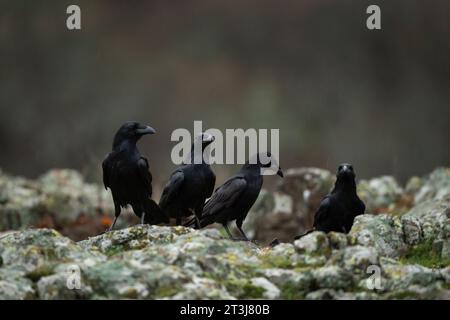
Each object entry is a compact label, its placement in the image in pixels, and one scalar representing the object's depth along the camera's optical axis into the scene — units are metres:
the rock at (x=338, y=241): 10.47
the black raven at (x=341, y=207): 13.61
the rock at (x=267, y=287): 9.93
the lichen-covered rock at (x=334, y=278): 9.93
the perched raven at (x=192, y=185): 14.29
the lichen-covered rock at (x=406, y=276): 9.99
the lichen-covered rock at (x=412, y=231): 12.56
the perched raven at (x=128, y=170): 13.86
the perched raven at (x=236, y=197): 14.43
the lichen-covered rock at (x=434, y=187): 18.60
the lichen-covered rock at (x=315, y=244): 10.50
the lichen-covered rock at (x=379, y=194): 19.66
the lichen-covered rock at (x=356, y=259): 10.04
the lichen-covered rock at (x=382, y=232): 12.14
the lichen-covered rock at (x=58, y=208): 20.05
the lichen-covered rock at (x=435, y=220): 12.57
